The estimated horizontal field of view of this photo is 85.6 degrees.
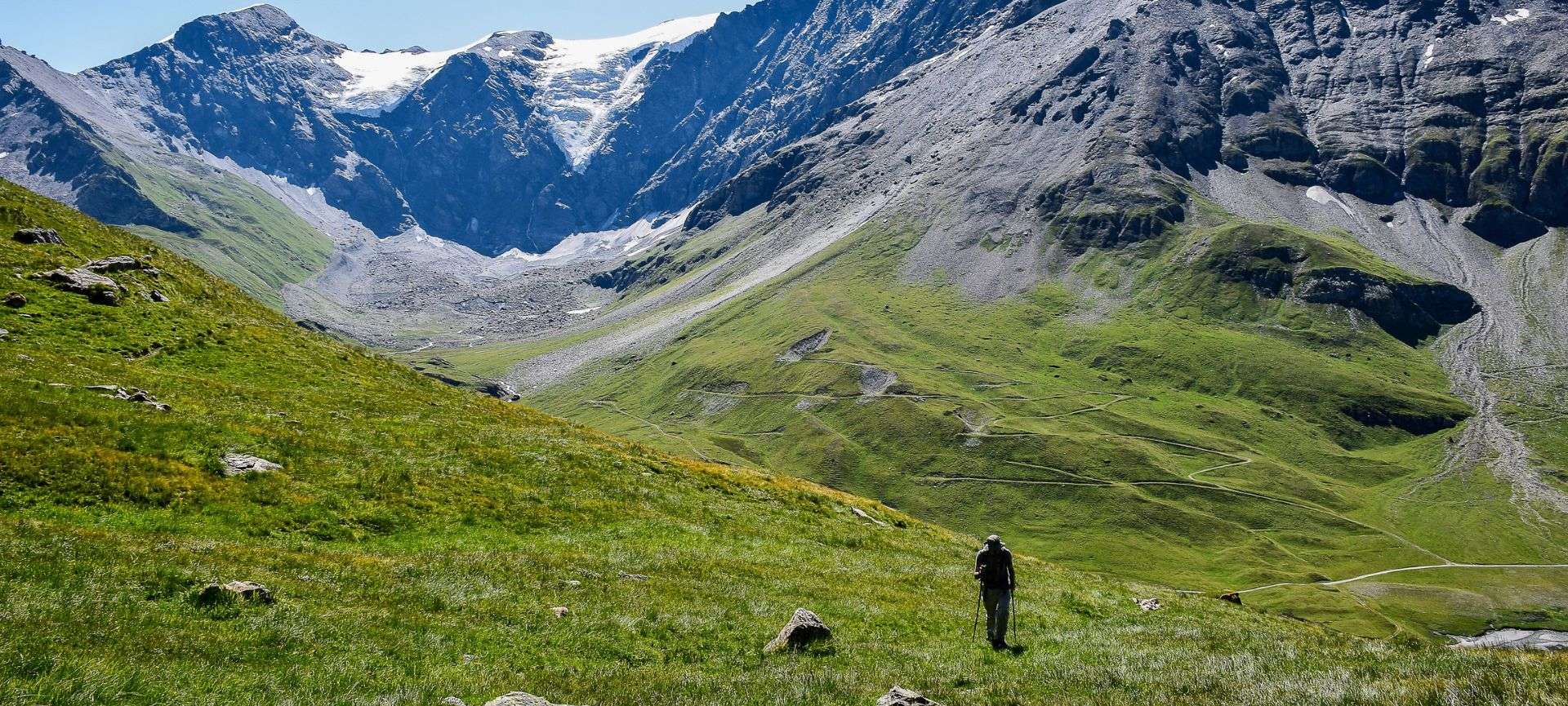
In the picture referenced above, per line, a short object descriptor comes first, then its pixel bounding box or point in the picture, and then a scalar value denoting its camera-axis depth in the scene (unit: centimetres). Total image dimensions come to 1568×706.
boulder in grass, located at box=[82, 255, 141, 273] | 4795
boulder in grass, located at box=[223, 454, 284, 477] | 2669
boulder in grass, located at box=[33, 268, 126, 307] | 4291
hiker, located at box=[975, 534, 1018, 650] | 2242
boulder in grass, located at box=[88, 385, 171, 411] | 3014
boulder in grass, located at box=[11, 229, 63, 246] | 4741
